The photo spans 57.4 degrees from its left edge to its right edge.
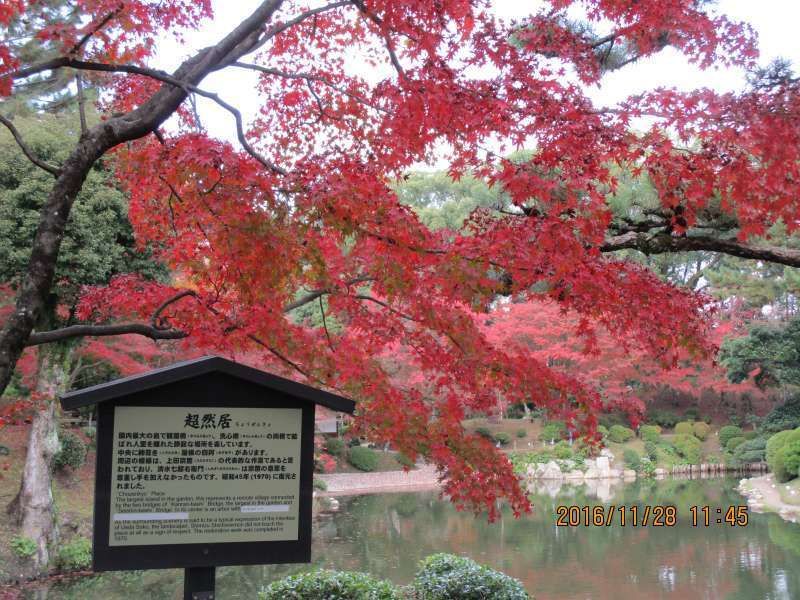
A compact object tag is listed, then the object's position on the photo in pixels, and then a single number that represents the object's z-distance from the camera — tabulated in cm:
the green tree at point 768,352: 1570
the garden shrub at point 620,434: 2258
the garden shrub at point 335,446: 2058
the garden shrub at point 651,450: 2155
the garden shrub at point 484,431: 2288
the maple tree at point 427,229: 377
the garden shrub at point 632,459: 2094
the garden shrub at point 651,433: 2253
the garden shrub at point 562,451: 2175
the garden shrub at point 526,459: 2134
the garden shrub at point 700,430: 2309
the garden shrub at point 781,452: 1488
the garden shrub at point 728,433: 2212
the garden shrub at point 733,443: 2128
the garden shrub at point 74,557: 899
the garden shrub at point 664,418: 2464
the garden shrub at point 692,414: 2484
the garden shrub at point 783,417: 1816
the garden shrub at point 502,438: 2336
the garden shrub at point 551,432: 2314
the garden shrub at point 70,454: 1211
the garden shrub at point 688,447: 2166
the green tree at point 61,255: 897
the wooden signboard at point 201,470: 301
